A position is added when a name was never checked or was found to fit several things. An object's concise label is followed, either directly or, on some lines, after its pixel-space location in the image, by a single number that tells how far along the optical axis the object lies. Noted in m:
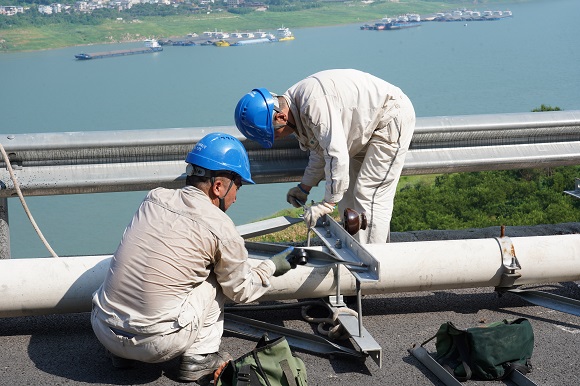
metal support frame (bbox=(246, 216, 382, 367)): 3.77
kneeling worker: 3.47
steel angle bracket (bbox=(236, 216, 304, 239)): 4.68
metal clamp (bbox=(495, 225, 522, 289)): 4.47
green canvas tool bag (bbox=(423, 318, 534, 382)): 3.66
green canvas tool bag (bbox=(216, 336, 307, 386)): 3.34
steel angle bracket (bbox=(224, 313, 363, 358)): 3.91
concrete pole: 4.07
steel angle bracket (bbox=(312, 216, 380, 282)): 3.77
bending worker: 4.65
